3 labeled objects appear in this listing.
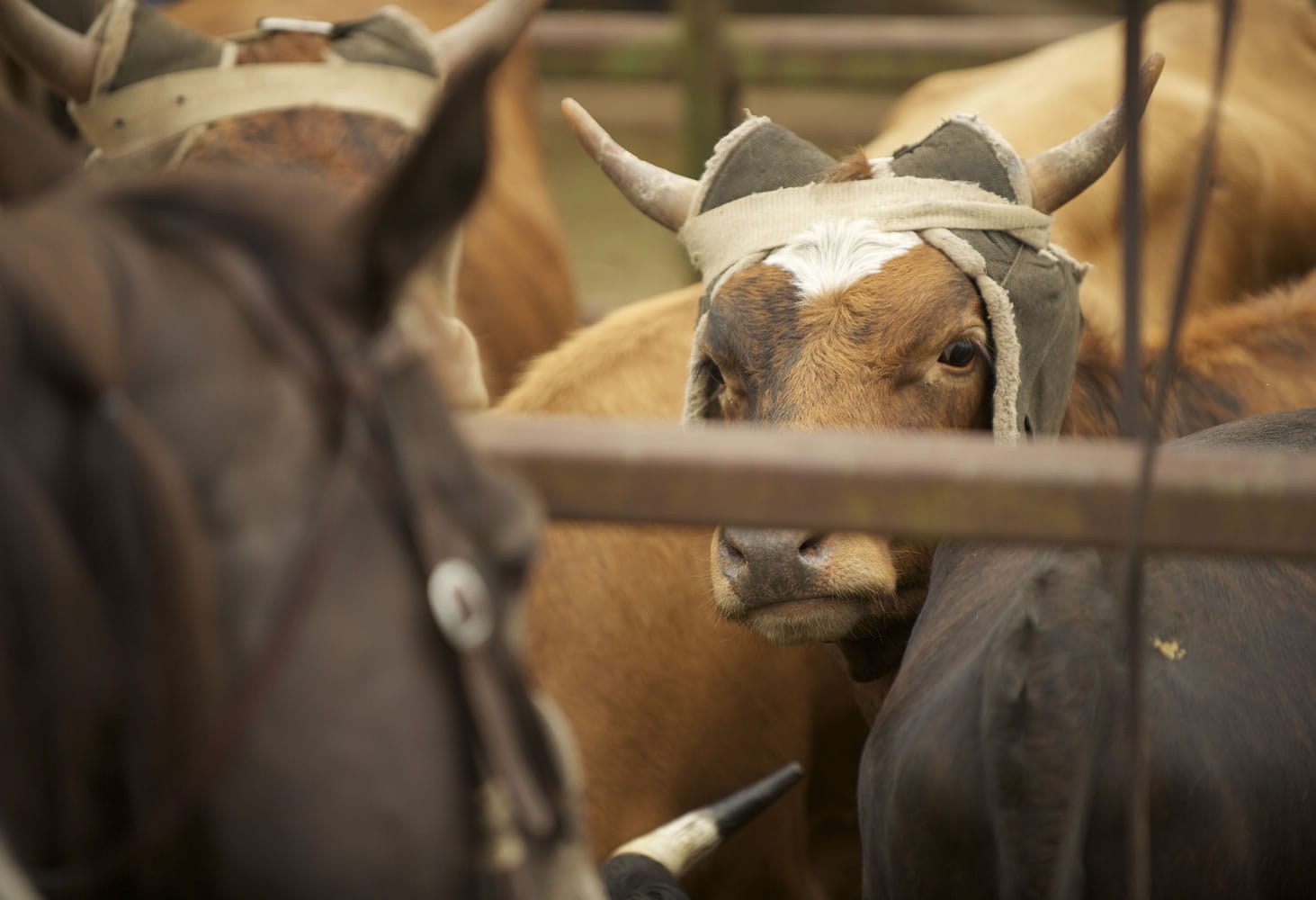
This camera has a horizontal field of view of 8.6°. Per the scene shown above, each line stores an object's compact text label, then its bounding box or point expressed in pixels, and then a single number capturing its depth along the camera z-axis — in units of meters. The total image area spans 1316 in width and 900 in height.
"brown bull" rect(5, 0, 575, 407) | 5.77
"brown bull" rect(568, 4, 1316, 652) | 5.50
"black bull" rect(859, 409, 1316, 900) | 5.23
